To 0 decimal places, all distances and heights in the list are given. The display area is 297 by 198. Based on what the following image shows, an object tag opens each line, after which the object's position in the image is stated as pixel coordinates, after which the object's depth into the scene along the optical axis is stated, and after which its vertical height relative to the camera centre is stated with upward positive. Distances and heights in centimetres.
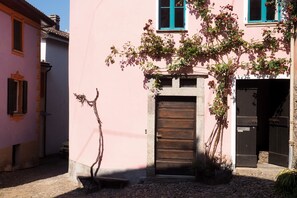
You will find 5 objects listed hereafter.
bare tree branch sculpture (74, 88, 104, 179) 1041 -117
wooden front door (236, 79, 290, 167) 1002 -55
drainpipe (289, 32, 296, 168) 928 -6
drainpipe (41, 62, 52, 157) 1769 -52
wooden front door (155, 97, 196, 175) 1014 -88
